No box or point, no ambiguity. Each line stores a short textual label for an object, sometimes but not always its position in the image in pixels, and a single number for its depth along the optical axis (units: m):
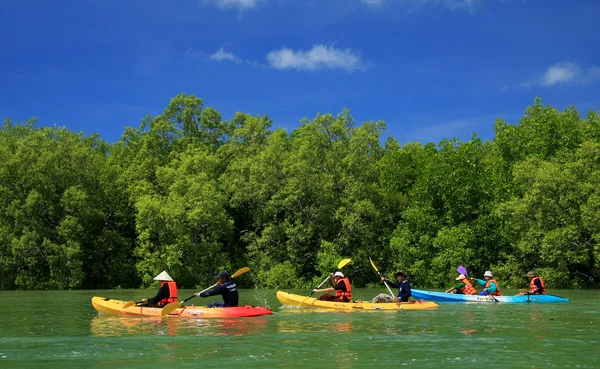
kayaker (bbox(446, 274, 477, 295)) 28.15
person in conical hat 20.34
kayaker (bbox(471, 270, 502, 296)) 27.63
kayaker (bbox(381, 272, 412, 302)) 23.45
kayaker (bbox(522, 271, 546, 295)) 28.03
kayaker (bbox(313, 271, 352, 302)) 23.45
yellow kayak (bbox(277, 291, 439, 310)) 22.92
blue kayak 27.06
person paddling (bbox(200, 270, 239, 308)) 19.33
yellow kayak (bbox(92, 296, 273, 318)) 19.53
